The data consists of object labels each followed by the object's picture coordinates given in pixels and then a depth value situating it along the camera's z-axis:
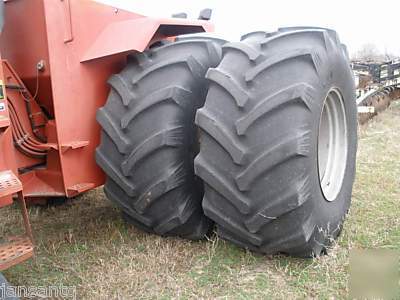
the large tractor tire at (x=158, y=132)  2.30
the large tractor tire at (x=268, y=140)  2.03
